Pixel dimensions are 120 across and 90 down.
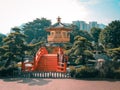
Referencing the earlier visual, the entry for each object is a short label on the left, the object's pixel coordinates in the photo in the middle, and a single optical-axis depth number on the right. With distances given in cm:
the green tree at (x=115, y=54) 2699
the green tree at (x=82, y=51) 2461
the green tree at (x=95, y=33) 6119
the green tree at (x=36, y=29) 7022
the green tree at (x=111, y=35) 4319
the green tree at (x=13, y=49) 2443
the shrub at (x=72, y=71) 2239
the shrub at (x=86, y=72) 2217
